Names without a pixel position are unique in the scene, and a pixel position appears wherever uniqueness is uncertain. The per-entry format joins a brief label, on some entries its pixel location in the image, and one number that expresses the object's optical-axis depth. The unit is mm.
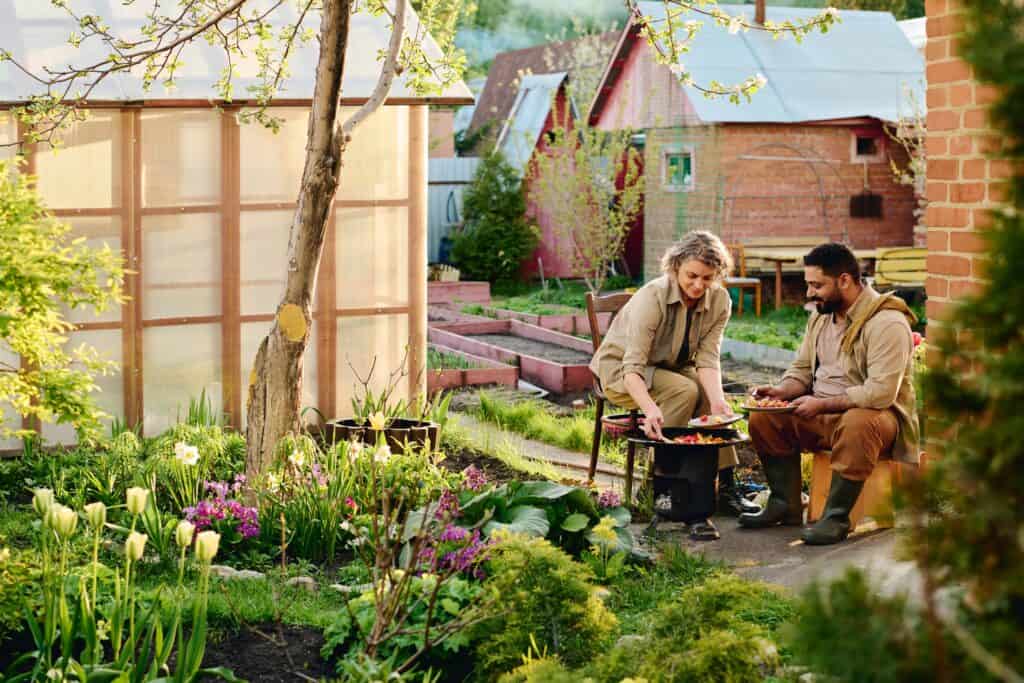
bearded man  6488
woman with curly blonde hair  7191
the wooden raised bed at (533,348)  12250
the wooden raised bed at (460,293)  20781
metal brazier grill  6848
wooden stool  6629
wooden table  19312
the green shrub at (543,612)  4359
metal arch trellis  21203
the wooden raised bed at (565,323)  16906
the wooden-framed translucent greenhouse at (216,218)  9109
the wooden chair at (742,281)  18906
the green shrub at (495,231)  24000
